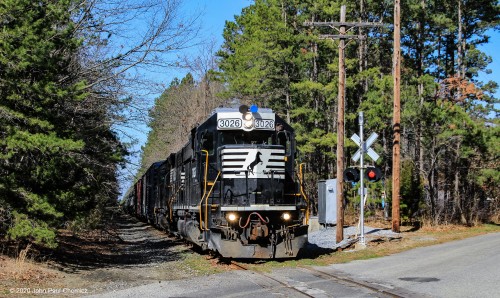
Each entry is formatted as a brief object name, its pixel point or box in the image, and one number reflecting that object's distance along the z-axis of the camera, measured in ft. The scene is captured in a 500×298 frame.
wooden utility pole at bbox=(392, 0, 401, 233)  68.85
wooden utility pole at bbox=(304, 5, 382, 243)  60.39
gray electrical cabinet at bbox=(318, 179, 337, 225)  79.61
